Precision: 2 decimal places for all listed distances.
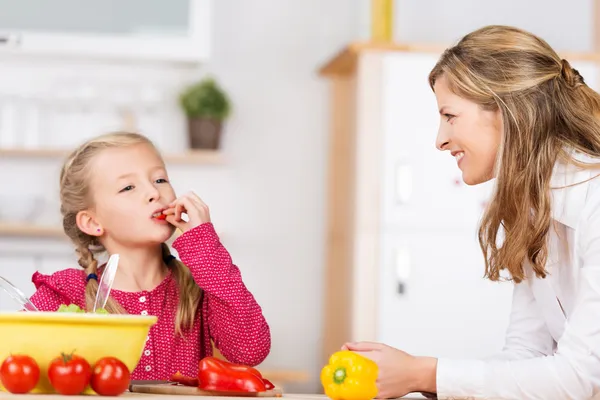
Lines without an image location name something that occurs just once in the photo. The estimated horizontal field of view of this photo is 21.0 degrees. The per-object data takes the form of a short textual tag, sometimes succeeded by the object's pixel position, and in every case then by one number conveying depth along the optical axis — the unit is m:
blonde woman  2.39
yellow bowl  2.28
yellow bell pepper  2.32
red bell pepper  2.40
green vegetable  2.37
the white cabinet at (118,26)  4.58
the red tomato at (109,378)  2.26
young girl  2.68
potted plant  4.93
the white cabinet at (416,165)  4.54
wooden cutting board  2.38
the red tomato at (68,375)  2.25
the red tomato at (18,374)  2.26
